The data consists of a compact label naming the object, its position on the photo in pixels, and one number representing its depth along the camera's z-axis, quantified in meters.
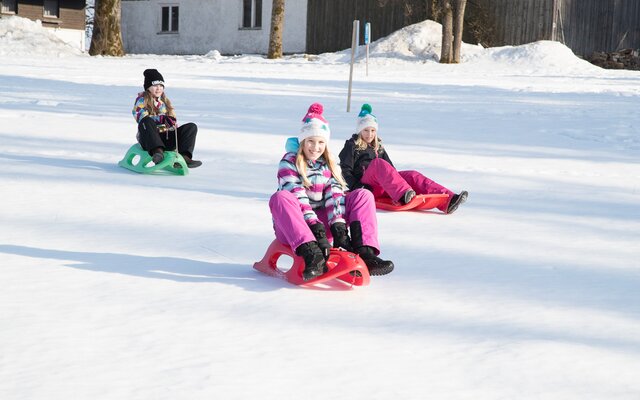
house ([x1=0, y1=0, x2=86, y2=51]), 42.94
